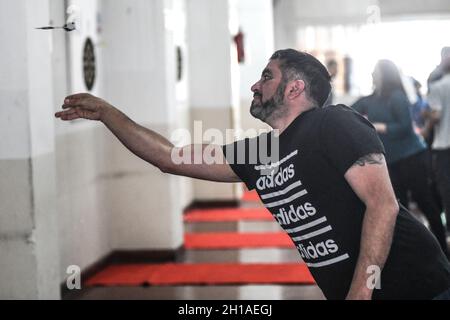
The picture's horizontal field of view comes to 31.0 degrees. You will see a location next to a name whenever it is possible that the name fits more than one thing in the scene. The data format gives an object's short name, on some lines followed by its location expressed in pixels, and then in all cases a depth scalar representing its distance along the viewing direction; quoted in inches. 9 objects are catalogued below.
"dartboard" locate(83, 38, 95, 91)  259.8
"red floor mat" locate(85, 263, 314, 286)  254.8
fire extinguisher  438.9
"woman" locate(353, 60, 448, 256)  248.4
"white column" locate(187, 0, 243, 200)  403.9
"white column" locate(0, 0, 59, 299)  164.7
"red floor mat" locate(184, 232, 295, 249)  315.3
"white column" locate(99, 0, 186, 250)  283.9
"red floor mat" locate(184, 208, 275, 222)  387.5
